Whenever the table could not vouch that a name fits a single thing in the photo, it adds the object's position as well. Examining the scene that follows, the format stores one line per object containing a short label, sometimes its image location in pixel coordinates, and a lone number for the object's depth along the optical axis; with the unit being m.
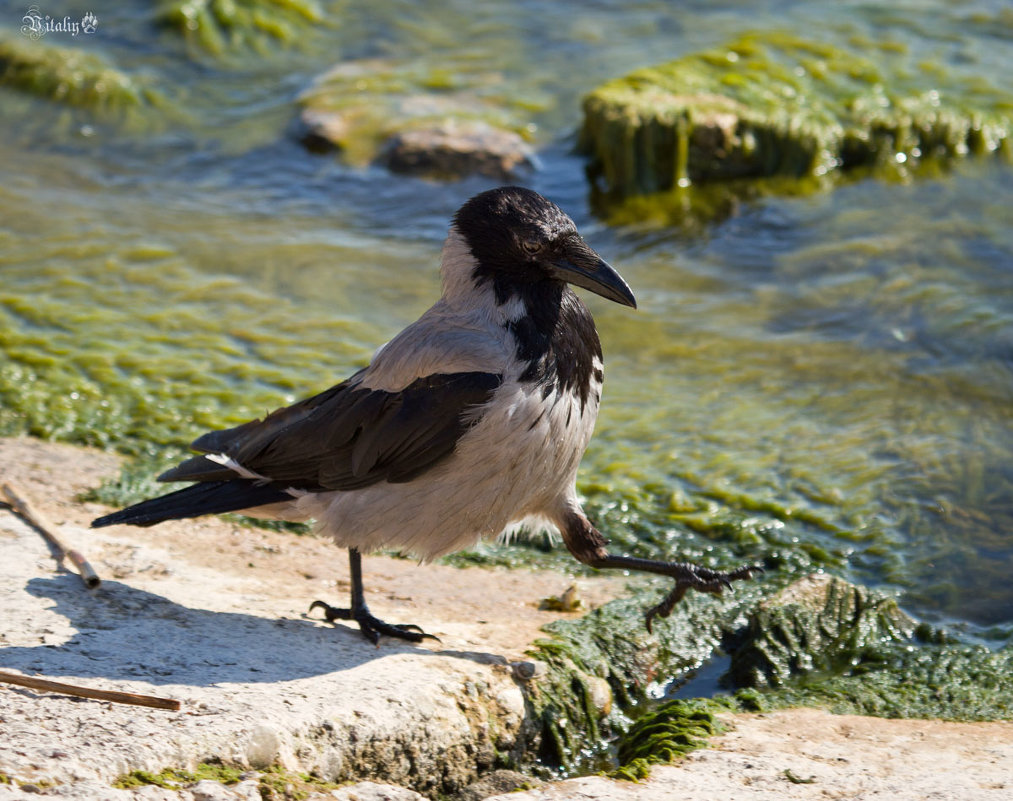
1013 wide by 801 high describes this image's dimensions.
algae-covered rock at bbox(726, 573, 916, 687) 8.86
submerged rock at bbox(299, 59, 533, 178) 18.87
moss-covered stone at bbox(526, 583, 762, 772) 7.95
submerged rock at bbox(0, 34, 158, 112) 20.77
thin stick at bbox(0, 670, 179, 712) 6.53
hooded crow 7.79
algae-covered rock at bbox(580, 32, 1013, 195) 18.47
